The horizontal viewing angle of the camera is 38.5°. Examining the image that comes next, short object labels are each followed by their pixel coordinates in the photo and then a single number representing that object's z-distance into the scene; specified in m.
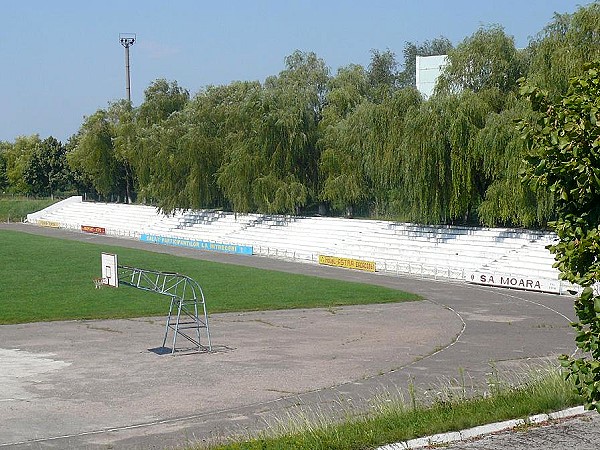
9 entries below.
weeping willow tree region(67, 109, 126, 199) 92.12
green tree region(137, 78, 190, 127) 87.75
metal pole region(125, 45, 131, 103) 103.37
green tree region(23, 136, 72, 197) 105.62
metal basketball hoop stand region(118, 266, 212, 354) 25.50
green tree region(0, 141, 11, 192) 118.38
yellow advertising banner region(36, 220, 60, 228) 87.51
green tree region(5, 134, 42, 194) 109.81
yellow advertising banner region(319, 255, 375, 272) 49.31
